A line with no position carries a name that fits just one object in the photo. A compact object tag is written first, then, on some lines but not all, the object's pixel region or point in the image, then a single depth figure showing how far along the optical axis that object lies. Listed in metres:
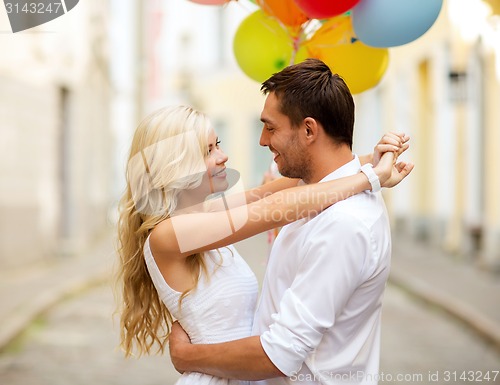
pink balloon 3.17
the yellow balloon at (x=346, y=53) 3.17
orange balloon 3.04
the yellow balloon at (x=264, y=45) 3.37
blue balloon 2.74
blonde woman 2.26
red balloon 2.78
